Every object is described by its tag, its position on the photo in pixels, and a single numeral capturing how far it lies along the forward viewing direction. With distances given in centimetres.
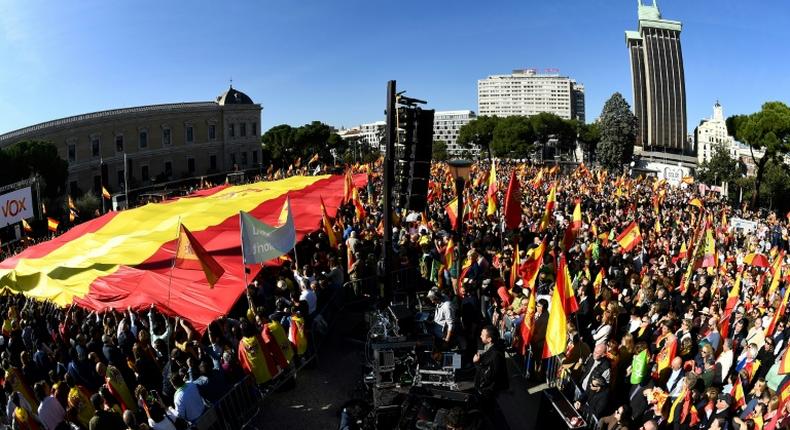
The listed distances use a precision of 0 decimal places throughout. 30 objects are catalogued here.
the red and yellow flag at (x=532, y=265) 1184
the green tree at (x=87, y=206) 3797
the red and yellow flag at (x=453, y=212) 1534
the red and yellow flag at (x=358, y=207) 1850
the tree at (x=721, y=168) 6031
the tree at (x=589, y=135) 8441
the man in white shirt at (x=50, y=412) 705
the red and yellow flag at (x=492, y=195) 1684
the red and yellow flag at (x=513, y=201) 1370
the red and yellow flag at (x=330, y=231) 1386
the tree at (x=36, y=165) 3716
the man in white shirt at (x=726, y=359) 728
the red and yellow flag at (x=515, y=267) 1219
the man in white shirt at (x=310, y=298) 1016
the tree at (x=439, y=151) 9456
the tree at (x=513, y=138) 7669
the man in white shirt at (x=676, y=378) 719
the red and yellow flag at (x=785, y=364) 689
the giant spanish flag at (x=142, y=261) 1052
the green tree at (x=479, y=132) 8281
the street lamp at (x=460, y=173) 1173
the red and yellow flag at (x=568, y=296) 848
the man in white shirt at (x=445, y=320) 943
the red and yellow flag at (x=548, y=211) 1611
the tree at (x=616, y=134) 7350
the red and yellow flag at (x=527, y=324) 907
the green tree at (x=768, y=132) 4175
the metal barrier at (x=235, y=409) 712
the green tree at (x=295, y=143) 7850
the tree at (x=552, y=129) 8206
